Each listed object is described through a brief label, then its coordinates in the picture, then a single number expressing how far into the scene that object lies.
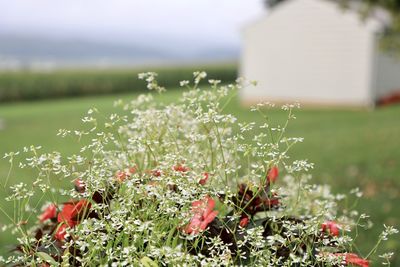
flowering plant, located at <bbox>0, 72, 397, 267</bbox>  2.16
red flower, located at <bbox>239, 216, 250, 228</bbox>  2.37
